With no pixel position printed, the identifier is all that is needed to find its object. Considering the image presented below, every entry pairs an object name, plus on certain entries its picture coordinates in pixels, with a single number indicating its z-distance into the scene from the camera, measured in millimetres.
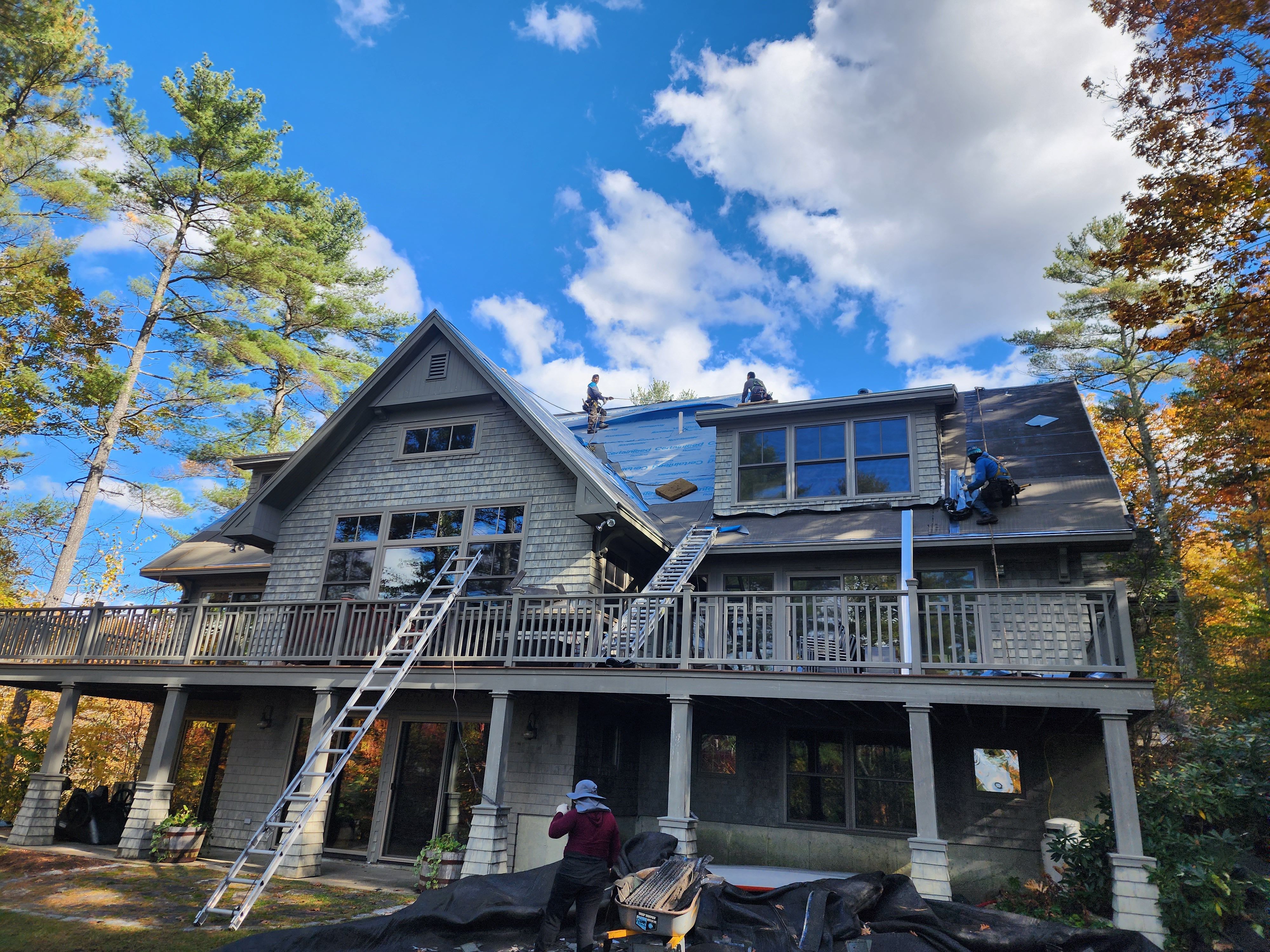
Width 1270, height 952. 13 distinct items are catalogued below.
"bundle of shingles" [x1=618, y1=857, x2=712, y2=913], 6457
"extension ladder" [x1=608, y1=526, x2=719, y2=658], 10984
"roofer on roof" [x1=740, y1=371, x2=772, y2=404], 17312
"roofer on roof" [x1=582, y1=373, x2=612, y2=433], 19031
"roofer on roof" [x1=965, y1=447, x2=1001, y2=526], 11922
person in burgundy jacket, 6559
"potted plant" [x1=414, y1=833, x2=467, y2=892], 10453
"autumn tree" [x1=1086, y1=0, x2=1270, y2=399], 11750
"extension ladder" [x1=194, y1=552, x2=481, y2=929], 8461
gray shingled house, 10164
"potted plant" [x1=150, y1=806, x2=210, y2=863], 12094
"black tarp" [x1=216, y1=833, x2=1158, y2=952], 6754
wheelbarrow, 6332
